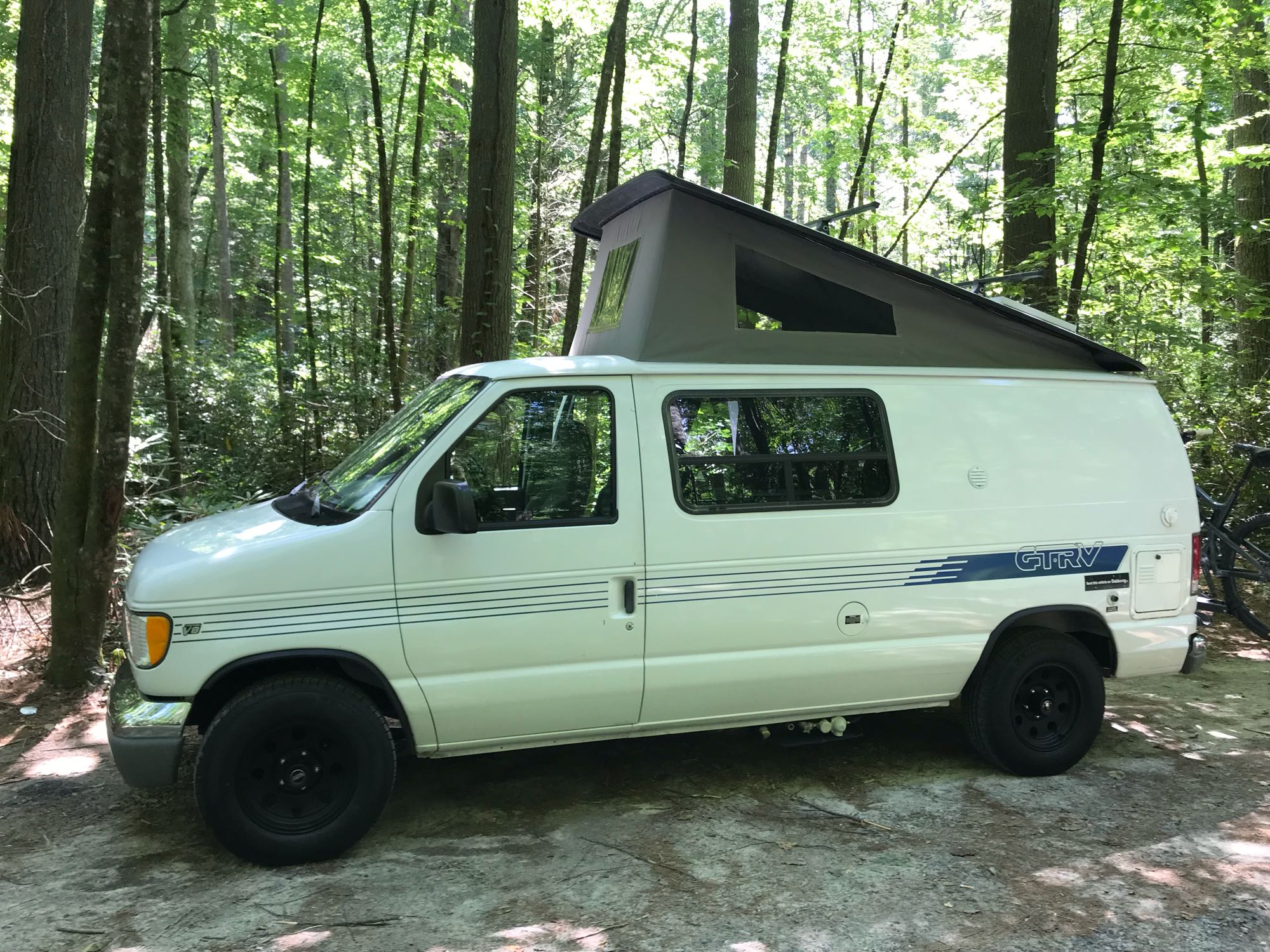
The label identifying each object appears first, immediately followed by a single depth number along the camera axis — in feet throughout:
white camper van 12.69
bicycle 24.11
